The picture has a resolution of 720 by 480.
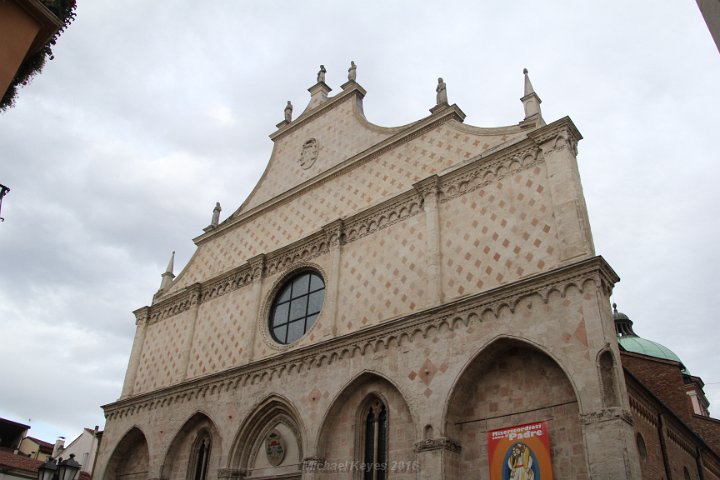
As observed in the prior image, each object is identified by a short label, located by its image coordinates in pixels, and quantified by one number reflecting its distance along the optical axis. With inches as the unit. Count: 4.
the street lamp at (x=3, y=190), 314.7
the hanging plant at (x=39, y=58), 305.0
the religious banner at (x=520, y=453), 411.2
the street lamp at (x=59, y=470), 404.8
